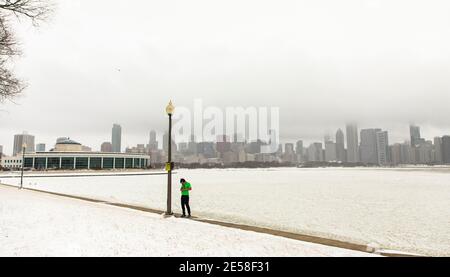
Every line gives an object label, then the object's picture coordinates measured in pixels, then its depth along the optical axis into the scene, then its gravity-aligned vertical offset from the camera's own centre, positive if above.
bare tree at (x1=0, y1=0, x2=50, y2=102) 10.19 +4.39
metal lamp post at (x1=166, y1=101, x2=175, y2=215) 13.50 +0.52
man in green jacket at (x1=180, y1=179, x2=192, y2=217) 13.75 -1.65
